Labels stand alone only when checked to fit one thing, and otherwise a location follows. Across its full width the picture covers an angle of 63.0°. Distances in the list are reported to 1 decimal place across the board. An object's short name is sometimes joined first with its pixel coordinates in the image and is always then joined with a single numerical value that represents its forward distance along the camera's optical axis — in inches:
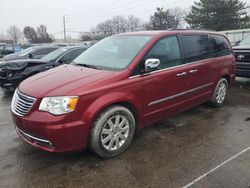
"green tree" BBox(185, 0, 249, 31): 1159.2
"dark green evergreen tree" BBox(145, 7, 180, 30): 1582.0
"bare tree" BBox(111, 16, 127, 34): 2239.4
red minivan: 96.4
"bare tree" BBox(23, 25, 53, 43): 2275.1
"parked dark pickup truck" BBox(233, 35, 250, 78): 233.0
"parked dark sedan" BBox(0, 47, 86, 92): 222.8
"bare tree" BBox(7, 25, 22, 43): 2982.7
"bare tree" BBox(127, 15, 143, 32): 2277.1
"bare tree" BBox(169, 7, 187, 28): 2027.0
